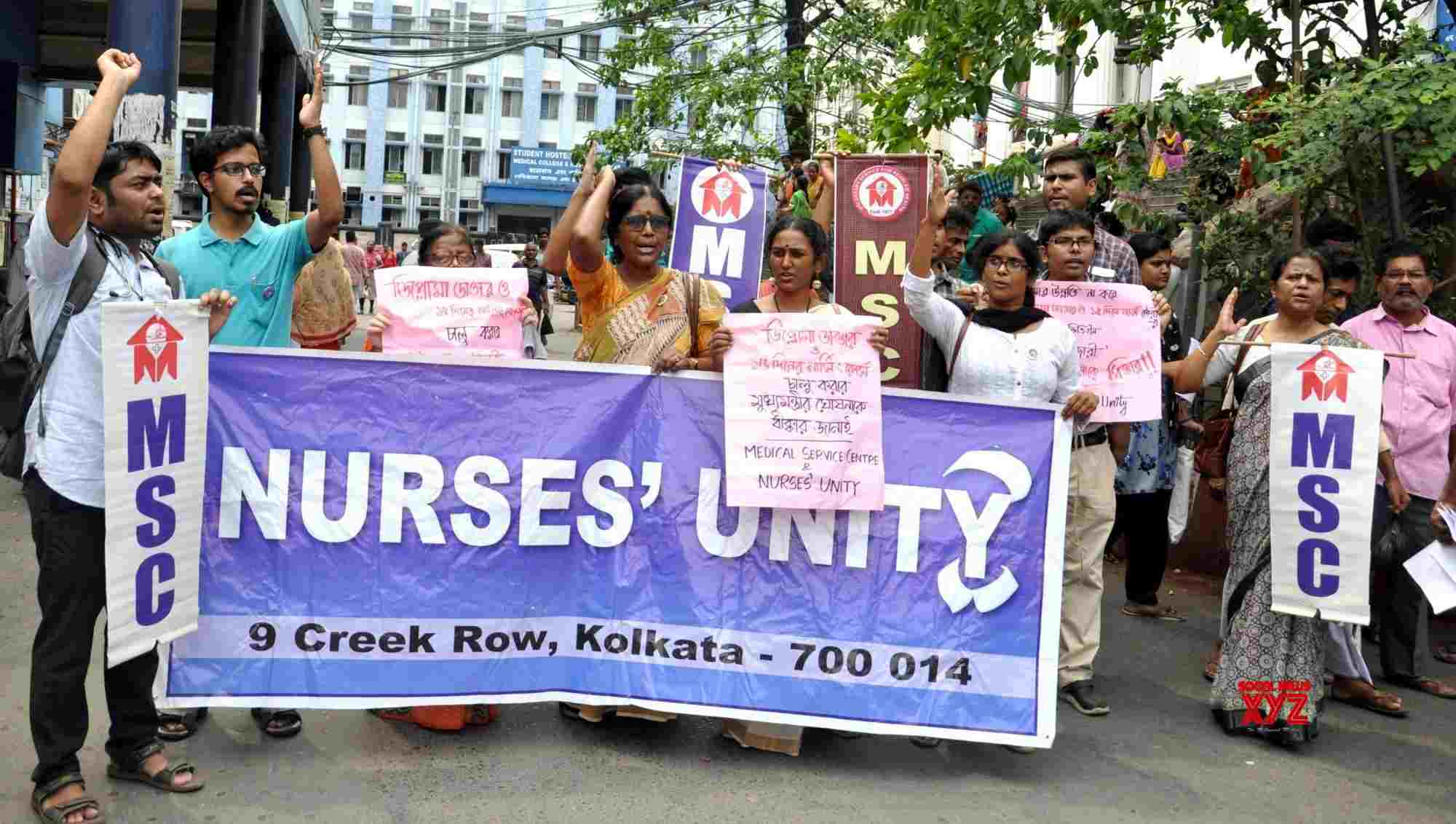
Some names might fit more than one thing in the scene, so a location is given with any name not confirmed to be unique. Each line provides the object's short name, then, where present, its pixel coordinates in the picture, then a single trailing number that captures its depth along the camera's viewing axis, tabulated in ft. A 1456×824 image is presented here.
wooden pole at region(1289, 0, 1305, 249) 26.55
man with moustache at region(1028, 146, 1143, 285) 21.59
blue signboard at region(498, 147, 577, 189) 218.38
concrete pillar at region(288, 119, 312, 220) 90.23
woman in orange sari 16.61
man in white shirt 13.10
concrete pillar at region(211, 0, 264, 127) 56.90
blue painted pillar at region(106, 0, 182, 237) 31.35
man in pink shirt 20.26
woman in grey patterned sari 17.75
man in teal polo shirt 15.64
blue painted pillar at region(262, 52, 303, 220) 72.49
